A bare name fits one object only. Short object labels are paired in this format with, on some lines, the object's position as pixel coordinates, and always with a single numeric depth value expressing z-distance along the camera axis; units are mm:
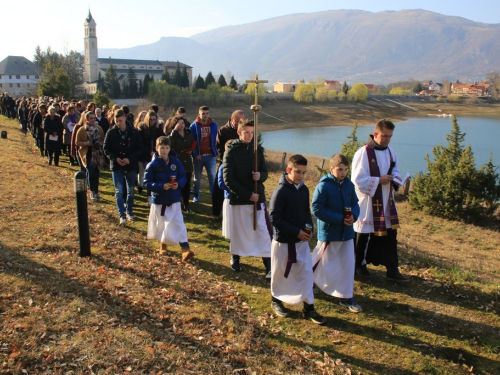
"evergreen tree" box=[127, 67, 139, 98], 92125
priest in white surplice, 6387
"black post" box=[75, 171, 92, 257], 6688
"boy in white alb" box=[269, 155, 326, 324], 5203
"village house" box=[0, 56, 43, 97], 103062
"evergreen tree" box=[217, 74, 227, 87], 106256
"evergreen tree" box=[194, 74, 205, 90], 91625
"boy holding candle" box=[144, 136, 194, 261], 7223
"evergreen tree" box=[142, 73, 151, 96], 90312
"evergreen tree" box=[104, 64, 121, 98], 92688
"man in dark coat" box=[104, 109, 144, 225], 8602
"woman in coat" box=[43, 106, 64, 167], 13805
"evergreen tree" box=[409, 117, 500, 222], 16094
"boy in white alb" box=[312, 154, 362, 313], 5504
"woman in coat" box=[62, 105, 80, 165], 14070
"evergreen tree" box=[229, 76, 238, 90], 110956
